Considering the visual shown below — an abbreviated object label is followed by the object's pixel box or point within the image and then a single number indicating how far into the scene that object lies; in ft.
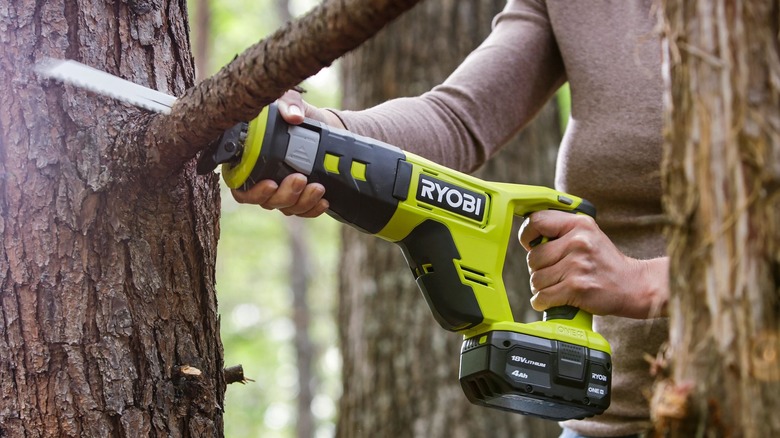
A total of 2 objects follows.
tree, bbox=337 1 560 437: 8.54
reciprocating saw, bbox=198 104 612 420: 5.35
